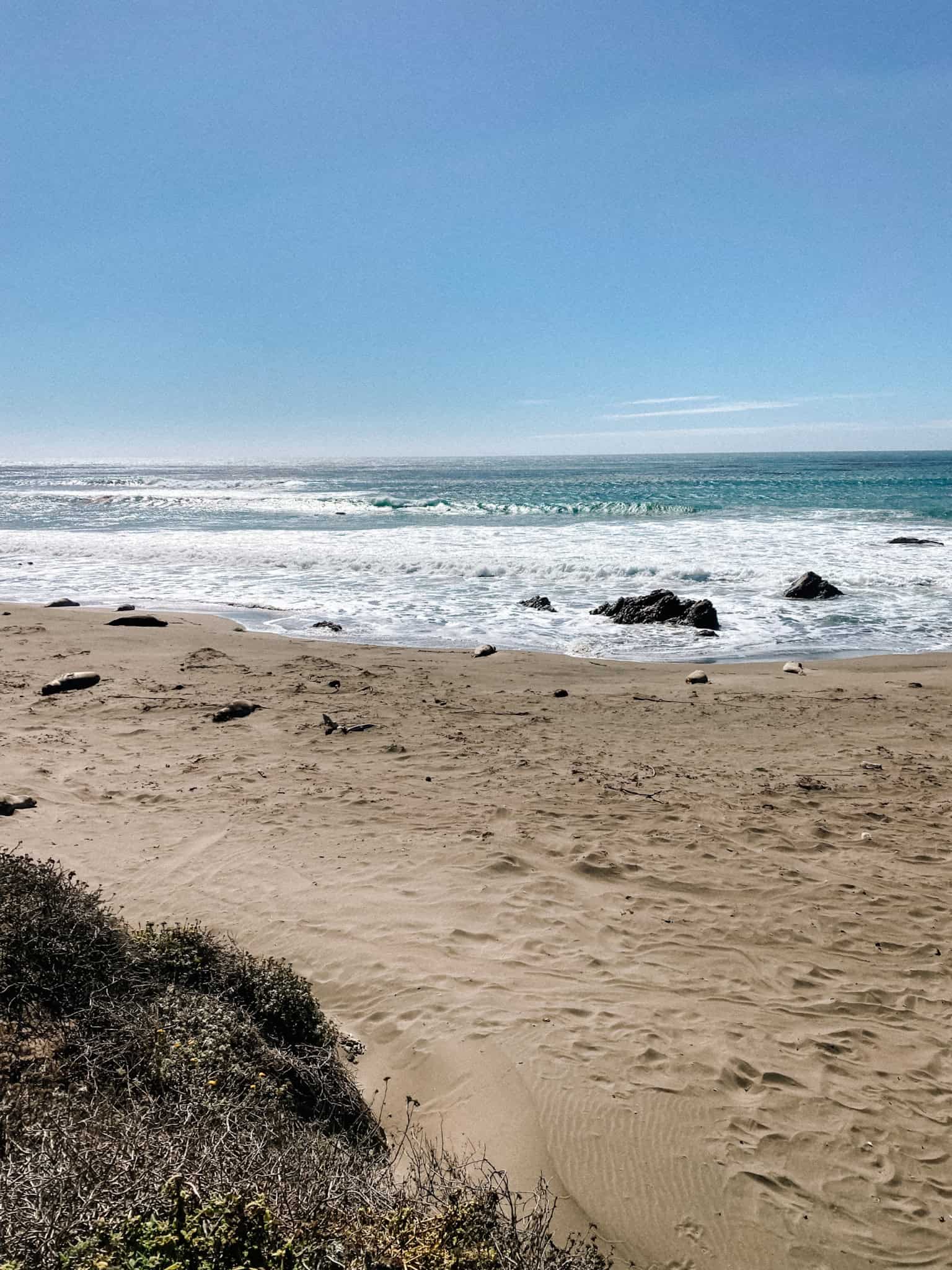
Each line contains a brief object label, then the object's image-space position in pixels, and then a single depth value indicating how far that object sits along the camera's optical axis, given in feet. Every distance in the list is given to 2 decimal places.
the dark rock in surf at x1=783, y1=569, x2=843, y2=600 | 52.13
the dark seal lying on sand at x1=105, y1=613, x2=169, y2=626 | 42.52
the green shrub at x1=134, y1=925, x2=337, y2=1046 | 10.52
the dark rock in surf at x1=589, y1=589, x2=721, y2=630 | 44.88
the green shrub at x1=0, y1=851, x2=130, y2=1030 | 9.31
